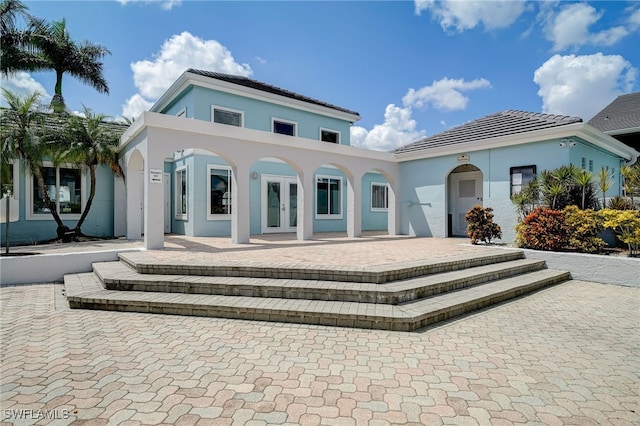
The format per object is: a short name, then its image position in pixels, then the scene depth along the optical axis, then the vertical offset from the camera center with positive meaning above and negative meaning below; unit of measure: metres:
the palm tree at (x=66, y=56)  18.25 +9.78
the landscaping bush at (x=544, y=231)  8.46 -0.46
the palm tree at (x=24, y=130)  9.10 +2.56
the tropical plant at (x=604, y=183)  8.69 +0.86
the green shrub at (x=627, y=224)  7.46 -0.25
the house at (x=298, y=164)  9.68 +1.93
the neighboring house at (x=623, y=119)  17.69 +5.89
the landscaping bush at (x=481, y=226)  9.85 -0.37
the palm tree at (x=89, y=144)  9.93 +2.35
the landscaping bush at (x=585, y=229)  8.03 -0.41
